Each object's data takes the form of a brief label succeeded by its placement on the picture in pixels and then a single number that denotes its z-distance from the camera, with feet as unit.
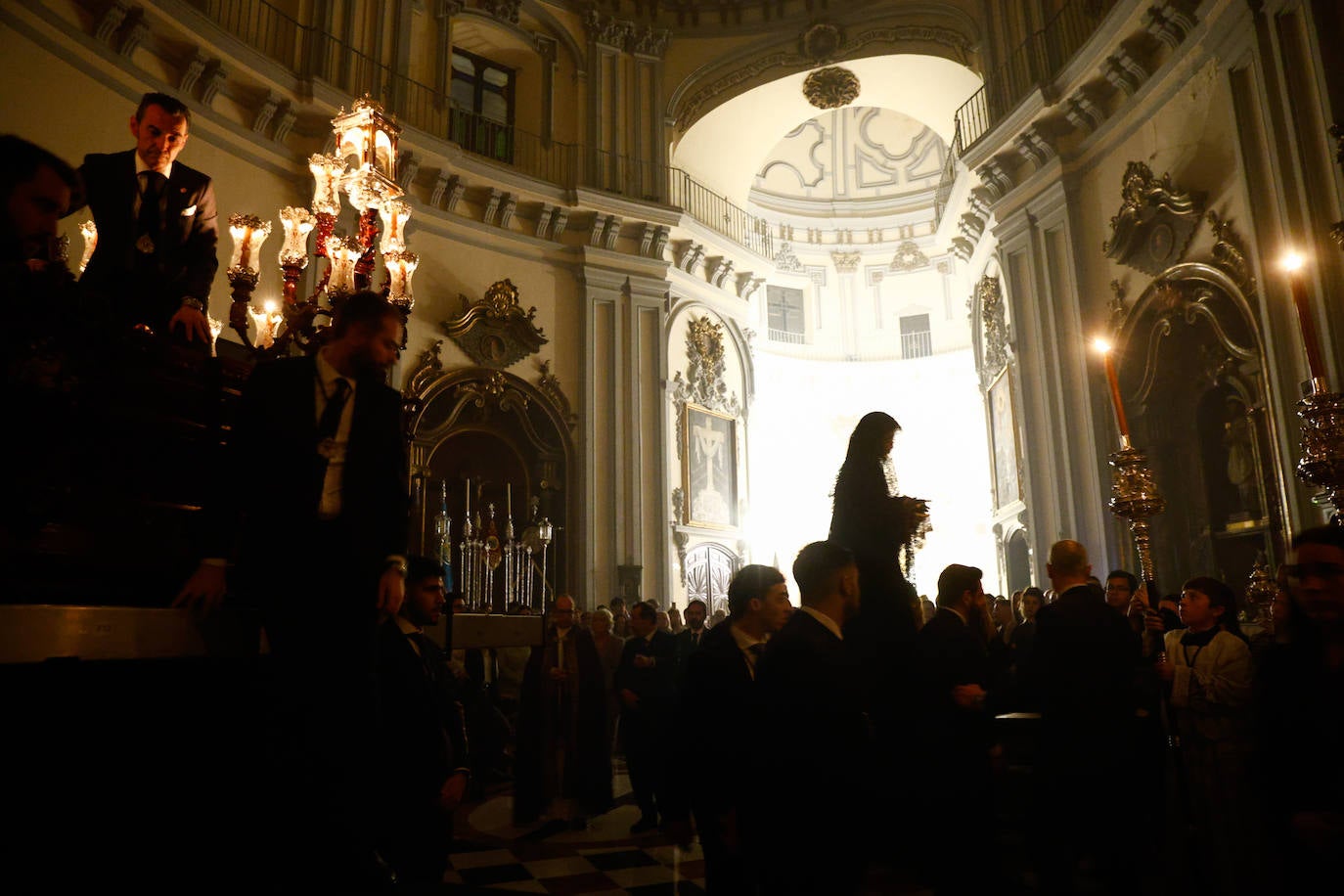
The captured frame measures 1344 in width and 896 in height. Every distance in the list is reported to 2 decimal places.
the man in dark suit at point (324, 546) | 7.34
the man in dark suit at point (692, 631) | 27.27
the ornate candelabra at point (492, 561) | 28.68
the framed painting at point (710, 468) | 51.31
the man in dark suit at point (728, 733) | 9.45
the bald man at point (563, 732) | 22.19
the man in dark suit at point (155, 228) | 12.76
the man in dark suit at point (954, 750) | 10.58
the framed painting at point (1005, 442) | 44.98
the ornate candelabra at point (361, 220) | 19.81
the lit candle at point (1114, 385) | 15.55
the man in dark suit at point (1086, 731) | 12.06
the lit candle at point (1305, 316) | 13.80
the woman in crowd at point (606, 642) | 28.50
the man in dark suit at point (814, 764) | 8.54
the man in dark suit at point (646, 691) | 23.15
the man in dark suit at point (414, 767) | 10.11
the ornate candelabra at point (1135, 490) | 16.81
